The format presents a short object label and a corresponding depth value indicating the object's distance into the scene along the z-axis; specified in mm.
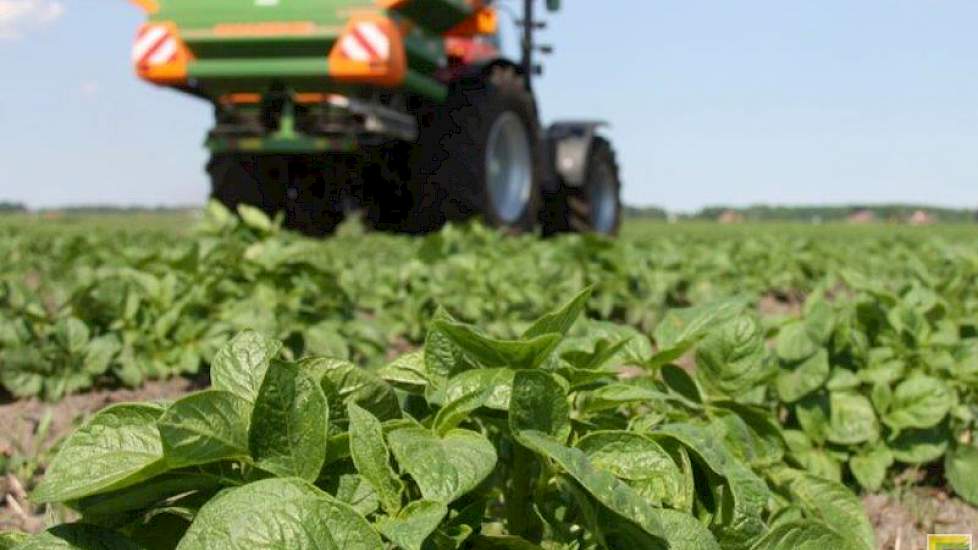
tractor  17134
